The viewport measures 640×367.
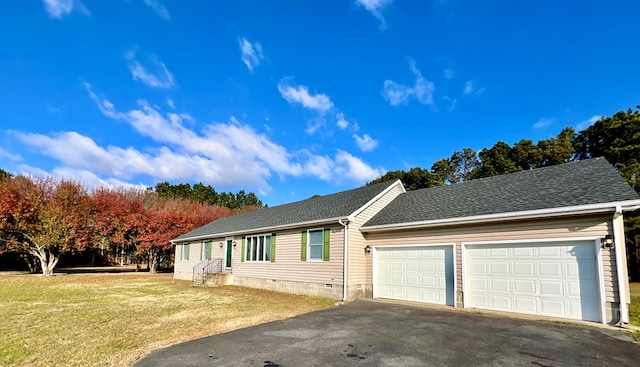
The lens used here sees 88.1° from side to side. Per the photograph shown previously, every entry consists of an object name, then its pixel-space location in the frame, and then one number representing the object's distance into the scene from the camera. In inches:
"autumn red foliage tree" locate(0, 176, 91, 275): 795.4
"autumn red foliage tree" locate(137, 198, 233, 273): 990.8
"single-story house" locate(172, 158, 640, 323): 297.7
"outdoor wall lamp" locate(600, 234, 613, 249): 287.3
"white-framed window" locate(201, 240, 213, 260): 772.6
